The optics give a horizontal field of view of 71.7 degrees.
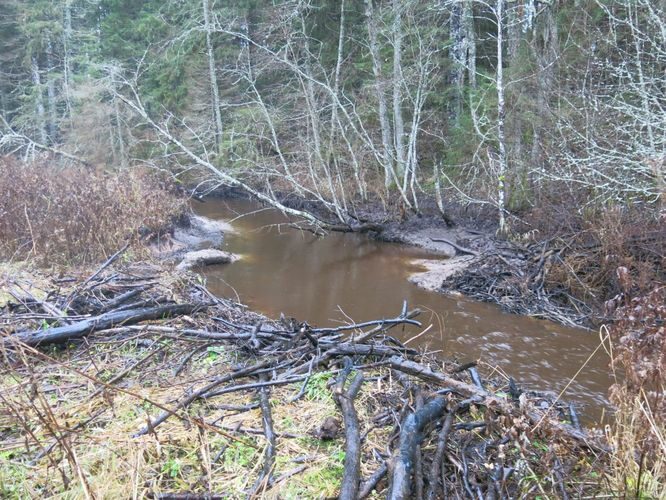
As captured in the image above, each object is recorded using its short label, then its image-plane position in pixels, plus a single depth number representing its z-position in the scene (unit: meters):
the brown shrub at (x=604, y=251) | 7.35
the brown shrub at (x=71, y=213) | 8.30
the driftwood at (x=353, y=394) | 2.23
